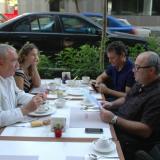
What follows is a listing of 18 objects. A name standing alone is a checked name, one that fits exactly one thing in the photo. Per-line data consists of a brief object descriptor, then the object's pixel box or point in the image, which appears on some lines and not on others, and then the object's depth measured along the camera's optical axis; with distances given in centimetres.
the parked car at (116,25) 723
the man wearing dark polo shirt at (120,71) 288
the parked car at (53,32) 561
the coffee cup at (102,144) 161
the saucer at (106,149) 160
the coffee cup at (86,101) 235
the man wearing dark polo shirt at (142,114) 198
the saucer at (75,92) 264
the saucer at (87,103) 234
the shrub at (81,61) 387
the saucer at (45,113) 207
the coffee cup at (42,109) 211
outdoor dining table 159
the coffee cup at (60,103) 228
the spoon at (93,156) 155
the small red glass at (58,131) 176
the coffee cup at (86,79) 306
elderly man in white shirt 194
